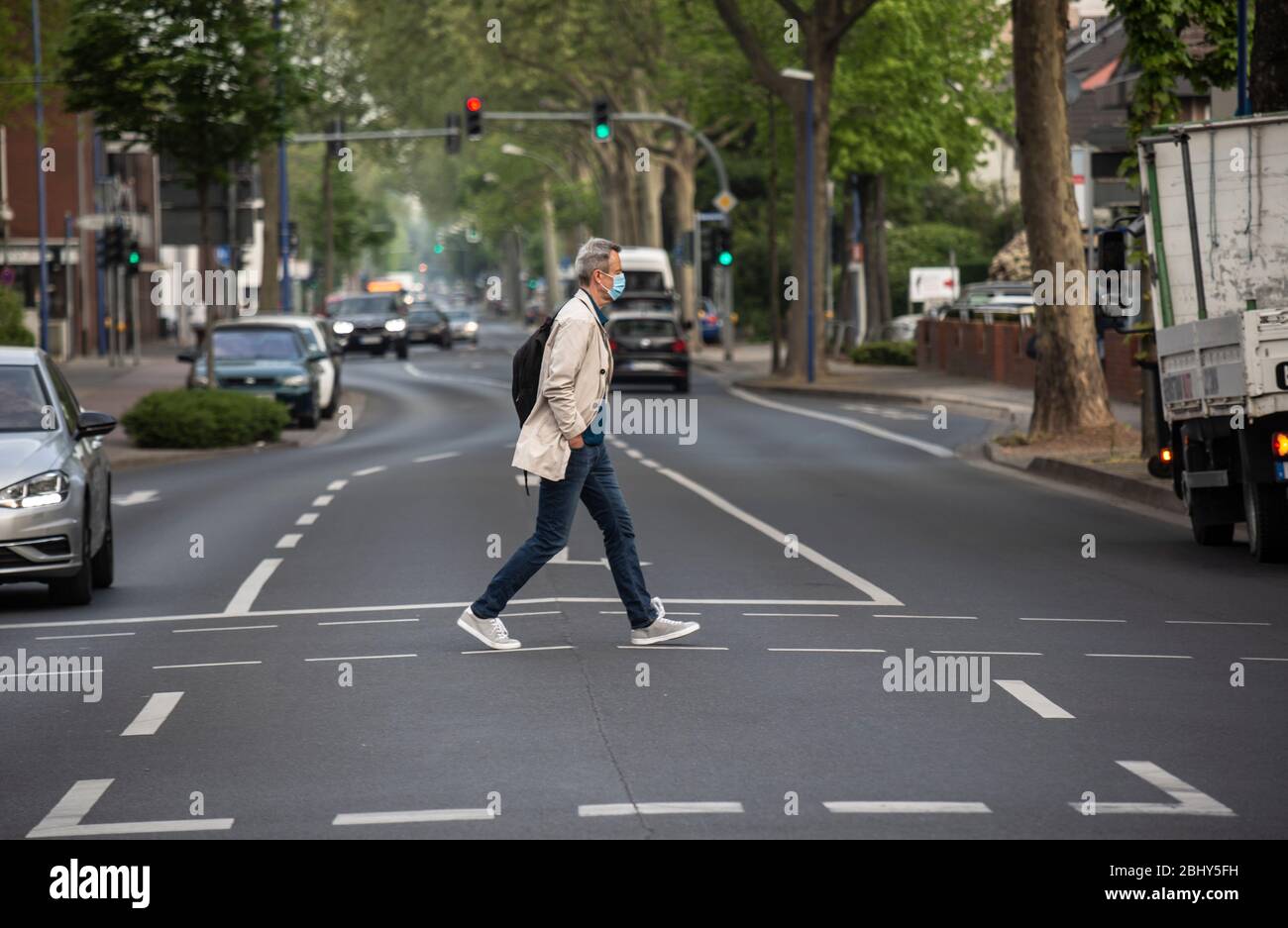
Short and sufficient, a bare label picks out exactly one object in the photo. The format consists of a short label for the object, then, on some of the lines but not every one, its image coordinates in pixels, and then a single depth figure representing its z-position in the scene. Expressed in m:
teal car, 33.81
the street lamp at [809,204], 44.72
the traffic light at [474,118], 45.69
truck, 15.93
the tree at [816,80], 45.31
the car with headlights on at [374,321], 67.75
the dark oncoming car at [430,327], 78.88
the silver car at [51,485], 13.04
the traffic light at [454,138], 52.67
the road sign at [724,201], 58.06
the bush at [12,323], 42.06
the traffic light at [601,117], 45.56
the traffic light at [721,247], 57.16
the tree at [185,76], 30.17
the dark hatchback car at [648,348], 43.56
